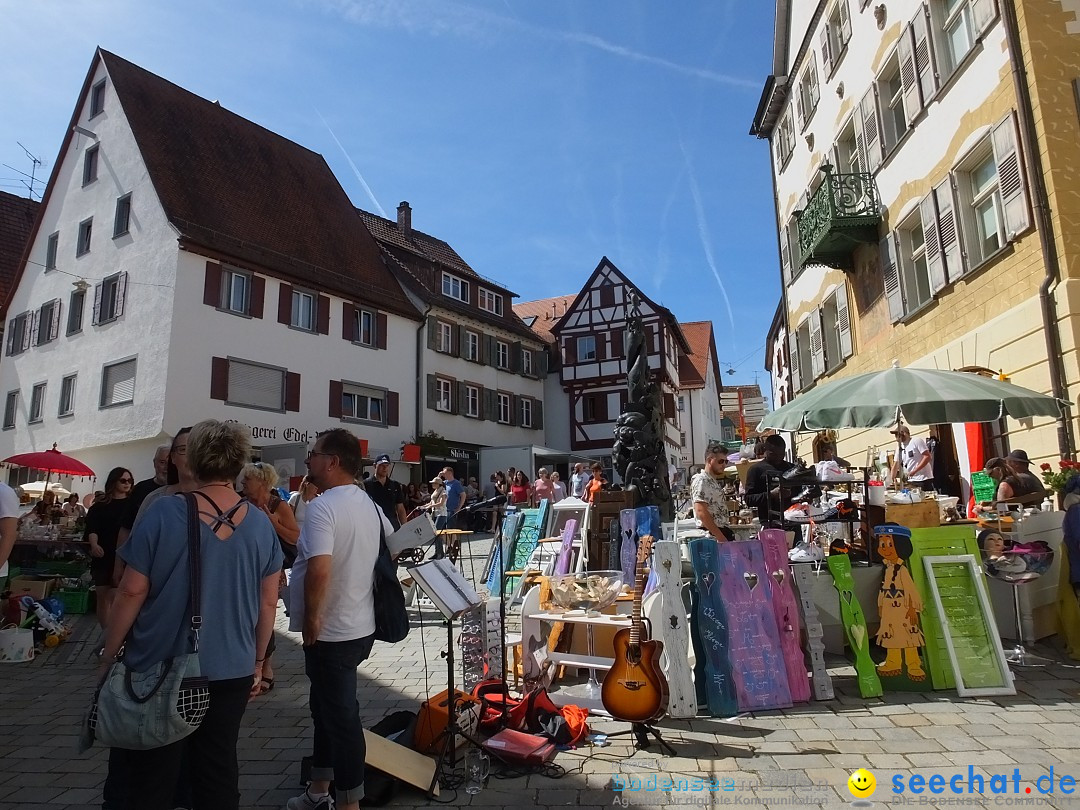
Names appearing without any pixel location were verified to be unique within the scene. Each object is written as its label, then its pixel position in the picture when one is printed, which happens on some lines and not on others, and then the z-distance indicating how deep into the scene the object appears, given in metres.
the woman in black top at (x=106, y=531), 5.87
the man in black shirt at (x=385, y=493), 8.66
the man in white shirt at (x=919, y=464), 10.00
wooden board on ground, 3.56
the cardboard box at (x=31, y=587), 9.20
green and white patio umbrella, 6.57
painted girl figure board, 5.31
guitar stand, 4.23
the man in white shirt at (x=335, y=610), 3.21
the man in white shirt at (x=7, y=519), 4.57
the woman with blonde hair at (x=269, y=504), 5.50
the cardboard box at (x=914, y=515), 7.34
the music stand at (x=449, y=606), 3.75
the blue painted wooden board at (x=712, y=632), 4.91
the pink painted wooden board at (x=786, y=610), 5.15
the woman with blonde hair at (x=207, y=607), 2.47
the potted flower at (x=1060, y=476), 7.70
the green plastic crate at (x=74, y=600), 9.95
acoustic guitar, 4.23
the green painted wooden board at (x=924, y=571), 5.29
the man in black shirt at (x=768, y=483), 7.45
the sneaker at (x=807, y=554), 5.88
